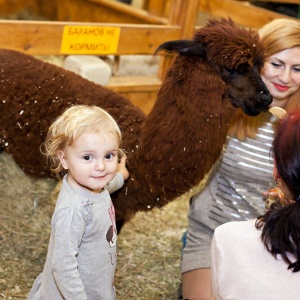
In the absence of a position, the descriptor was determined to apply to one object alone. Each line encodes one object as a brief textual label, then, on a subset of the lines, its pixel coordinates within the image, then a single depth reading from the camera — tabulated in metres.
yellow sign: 3.69
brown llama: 2.59
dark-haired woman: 1.54
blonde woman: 2.80
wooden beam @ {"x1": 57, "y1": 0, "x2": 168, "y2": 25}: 5.46
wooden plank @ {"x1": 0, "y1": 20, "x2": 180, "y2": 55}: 3.46
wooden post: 4.36
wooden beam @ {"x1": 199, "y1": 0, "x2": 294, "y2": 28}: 5.09
